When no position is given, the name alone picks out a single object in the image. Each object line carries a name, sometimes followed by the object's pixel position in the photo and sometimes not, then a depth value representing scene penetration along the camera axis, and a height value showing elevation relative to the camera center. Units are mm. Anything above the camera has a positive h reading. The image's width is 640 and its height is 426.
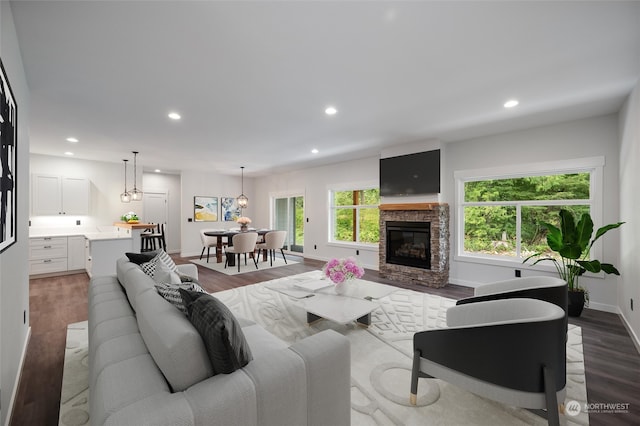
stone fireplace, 4902 -553
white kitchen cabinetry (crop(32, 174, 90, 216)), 5816 +341
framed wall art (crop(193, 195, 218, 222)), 8289 +97
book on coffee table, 3426 -912
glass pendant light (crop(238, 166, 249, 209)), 7668 +308
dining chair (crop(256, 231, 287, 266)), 6699 -677
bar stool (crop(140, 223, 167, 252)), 7316 -733
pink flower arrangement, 3213 -658
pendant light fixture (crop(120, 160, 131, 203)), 6177 +321
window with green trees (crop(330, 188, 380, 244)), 6625 -51
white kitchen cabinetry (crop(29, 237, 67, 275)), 5305 -840
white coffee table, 2647 -955
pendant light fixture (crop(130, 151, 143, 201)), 6053 +400
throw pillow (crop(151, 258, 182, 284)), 2170 -507
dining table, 6660 -757
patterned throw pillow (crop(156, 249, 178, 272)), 2691 -462
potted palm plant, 3416 -389
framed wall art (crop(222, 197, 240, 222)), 8944 +104
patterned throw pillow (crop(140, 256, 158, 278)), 2513 -501
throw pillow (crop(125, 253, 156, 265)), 2889 -469
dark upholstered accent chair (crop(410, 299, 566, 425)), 1480 -813
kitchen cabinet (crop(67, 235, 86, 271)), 5684 -840
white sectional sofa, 991 -672
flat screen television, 4992 +731
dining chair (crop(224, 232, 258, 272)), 6012 -666
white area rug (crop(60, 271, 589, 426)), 1791 -1277
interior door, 8211 +144
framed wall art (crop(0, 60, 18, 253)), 1509 +290
